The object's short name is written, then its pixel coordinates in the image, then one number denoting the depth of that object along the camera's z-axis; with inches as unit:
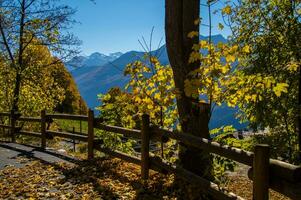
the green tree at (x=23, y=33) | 635.2
